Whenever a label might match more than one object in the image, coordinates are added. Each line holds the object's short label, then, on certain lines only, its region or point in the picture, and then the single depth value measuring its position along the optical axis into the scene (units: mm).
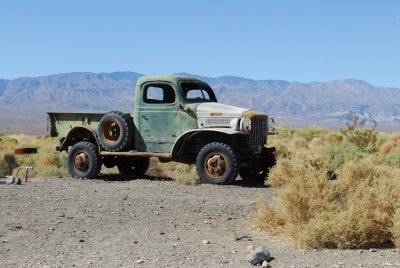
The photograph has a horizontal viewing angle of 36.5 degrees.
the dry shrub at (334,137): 31584
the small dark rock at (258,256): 6656
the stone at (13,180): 13828
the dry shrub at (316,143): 27997
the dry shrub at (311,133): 34888
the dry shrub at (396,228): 6907
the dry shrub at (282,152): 19583
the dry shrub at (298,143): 27741
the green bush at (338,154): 18281
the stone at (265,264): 6529
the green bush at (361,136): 25667
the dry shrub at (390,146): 25220
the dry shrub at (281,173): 12141
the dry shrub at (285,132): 34847
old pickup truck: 13648
